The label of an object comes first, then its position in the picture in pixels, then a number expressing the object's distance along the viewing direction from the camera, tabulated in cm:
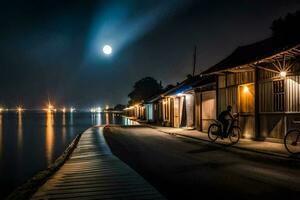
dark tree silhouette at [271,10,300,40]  2798
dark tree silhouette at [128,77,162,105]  8294
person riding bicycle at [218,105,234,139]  1305
